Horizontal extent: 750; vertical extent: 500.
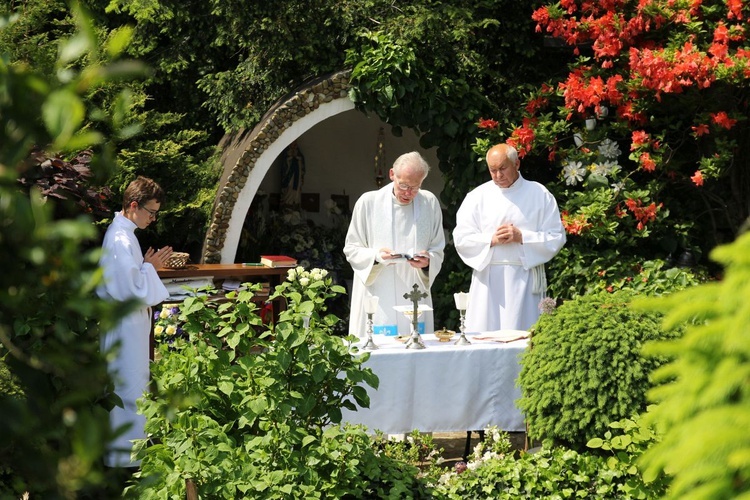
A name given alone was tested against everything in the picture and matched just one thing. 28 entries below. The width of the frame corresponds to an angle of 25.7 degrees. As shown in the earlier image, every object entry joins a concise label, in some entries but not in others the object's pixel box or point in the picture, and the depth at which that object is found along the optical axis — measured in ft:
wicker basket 42.39
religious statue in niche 59.67
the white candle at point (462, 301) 29.77
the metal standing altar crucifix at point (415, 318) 29.06
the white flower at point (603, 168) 43.25
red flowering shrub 40.44
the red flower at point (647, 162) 41.23
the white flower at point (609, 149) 43.51
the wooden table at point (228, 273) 42.42
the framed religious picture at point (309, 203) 61.77
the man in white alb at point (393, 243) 34.82
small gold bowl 30.46
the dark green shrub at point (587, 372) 23.23
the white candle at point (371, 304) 29.10
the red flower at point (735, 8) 39.47
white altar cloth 28.54
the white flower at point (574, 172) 43.64
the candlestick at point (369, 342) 28.48
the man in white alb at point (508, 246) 35.17
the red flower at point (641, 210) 41.92
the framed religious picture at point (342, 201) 61.64
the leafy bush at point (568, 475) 22.54
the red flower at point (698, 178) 40.61
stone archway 46.98
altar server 27.49
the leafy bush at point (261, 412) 19.33
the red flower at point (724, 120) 40.18
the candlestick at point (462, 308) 29.70
